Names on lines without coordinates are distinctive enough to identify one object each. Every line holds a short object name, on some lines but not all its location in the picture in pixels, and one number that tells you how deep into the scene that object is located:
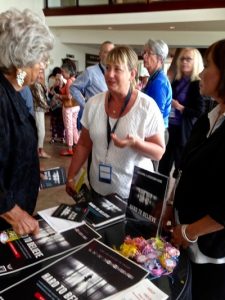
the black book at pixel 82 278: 0.80
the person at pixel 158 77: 2.56
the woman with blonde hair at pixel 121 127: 1.41
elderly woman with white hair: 1.05
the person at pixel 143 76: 6.25
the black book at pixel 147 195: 1.04
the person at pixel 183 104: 2.86
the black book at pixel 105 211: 1.17
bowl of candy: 0.92
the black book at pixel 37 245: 0.91
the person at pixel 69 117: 4.96
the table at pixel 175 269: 0.87
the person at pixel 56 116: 5.68
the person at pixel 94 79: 3.14
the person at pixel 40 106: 4.32
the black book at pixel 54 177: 1.41
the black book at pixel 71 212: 1.16
